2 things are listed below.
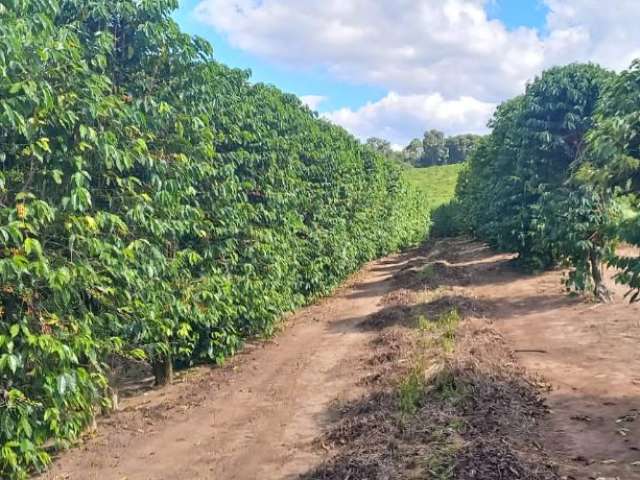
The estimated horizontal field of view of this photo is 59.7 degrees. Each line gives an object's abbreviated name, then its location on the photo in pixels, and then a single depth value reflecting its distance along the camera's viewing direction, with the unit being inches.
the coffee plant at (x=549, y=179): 517.3
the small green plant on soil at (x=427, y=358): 270.4
